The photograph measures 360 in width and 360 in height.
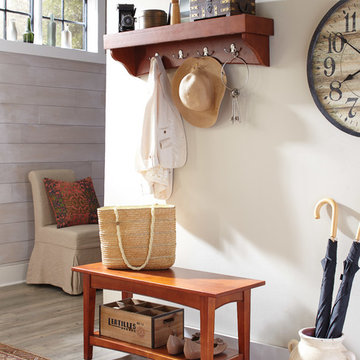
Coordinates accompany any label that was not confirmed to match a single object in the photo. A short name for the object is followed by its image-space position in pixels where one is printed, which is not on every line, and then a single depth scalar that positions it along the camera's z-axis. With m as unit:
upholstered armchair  4.77
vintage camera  3.47
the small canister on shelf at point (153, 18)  3.34
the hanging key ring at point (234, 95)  3.15
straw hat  3.14
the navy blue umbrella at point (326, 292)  2.64
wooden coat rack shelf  2.92
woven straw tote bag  3.17
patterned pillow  5.02
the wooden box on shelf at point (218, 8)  2.93
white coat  3.39
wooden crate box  3.07
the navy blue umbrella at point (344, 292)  2.58
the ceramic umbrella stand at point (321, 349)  2.58
